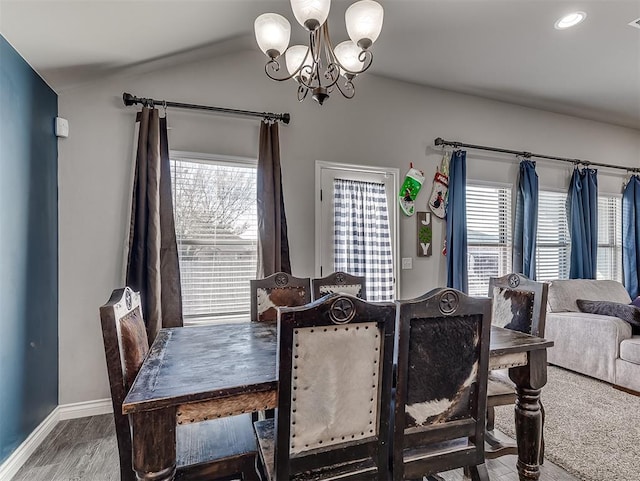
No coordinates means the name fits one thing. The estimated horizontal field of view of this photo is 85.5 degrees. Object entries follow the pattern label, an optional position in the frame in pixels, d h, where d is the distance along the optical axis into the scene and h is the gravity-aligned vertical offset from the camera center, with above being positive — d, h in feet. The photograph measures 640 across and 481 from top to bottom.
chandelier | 5.42 +3.55
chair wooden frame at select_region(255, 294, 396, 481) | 3.80 -1.92
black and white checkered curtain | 11.09 +0.15
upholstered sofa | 9.92 -2.98
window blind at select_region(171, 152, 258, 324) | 9.61 +0.19
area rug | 6.51 -4.30
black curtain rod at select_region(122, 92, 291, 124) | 8.87 +3.61
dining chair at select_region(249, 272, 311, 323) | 7.69 -1.25
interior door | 10.84 +1.09
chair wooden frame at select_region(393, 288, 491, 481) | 4.25 -2.30
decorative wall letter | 12.19 +0.23
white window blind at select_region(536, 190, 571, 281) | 14.49 +0.08
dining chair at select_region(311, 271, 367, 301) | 8.07 -1.08
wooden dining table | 3.76 -1.75
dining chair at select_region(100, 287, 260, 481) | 4.34 -2.84
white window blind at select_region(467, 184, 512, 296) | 13.21 +0.22
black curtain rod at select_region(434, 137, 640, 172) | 12.51 +3.45
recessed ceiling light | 8.46 +5.50
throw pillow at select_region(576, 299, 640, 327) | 10.28 -2.20
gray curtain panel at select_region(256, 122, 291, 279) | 9.64 +0.82
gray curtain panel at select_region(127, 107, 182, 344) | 8.59 +0.10
